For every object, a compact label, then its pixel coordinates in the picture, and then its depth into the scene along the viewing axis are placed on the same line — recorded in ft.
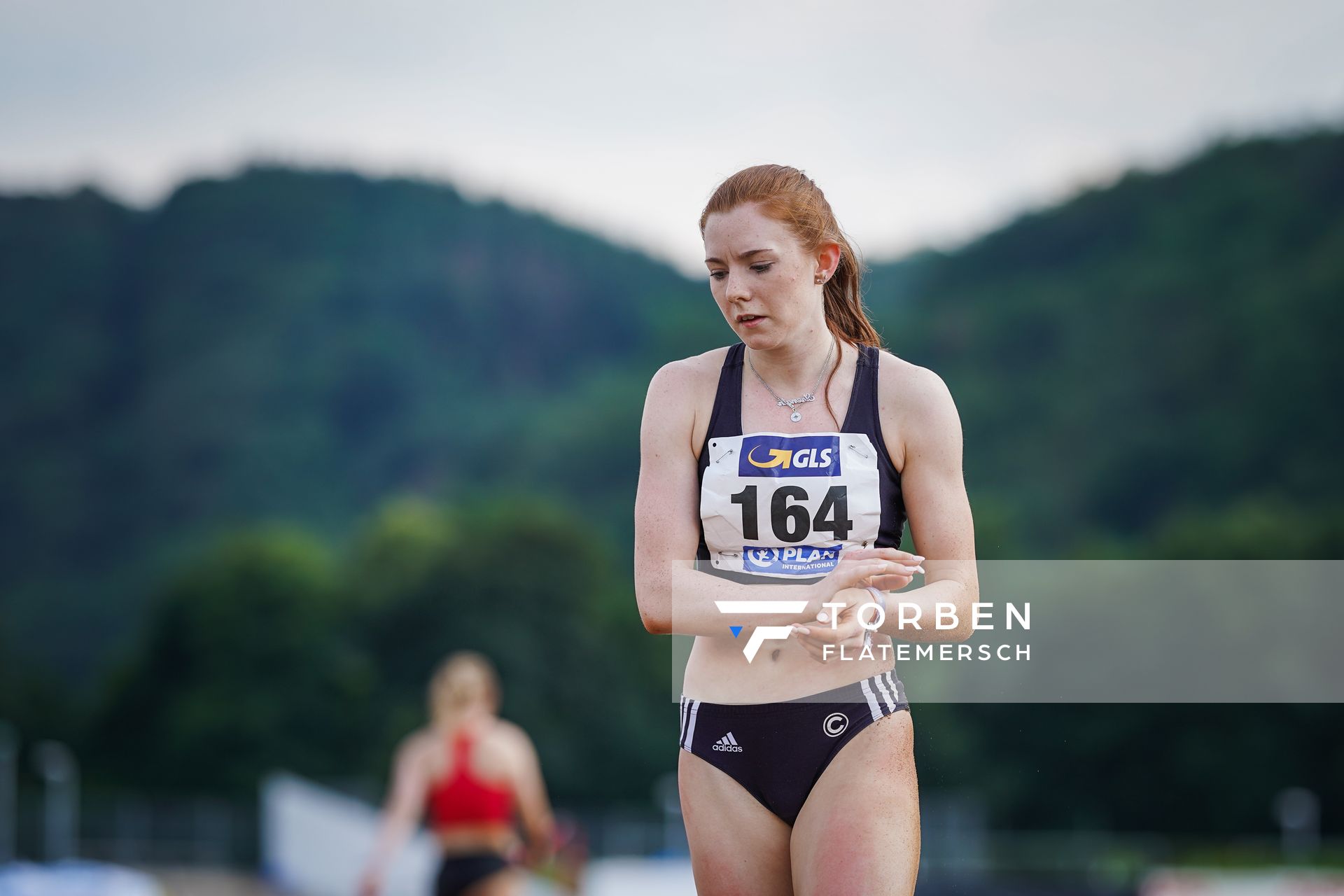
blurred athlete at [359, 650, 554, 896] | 58.23
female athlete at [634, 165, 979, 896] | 23.25
